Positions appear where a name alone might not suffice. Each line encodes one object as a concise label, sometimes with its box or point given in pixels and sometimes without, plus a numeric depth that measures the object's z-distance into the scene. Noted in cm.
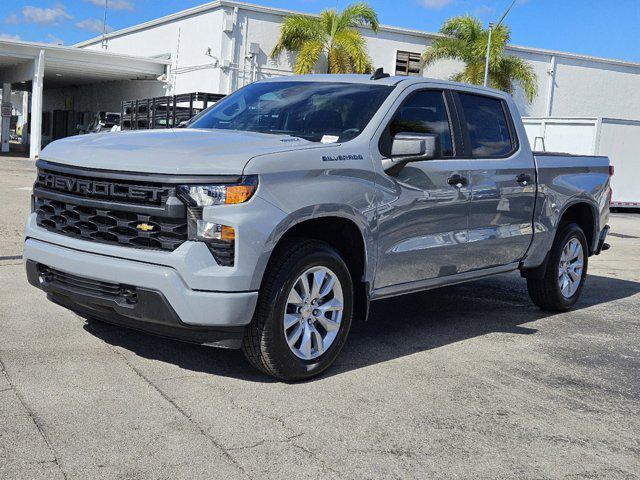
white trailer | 2303
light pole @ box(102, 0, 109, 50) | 4675
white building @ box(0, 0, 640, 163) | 3234
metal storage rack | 2188
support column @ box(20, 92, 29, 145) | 5076
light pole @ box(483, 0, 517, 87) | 3244
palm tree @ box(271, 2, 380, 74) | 3238
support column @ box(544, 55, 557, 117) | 3803
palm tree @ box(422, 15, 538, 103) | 3456
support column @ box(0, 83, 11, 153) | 4162
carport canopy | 3447
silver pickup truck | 438
